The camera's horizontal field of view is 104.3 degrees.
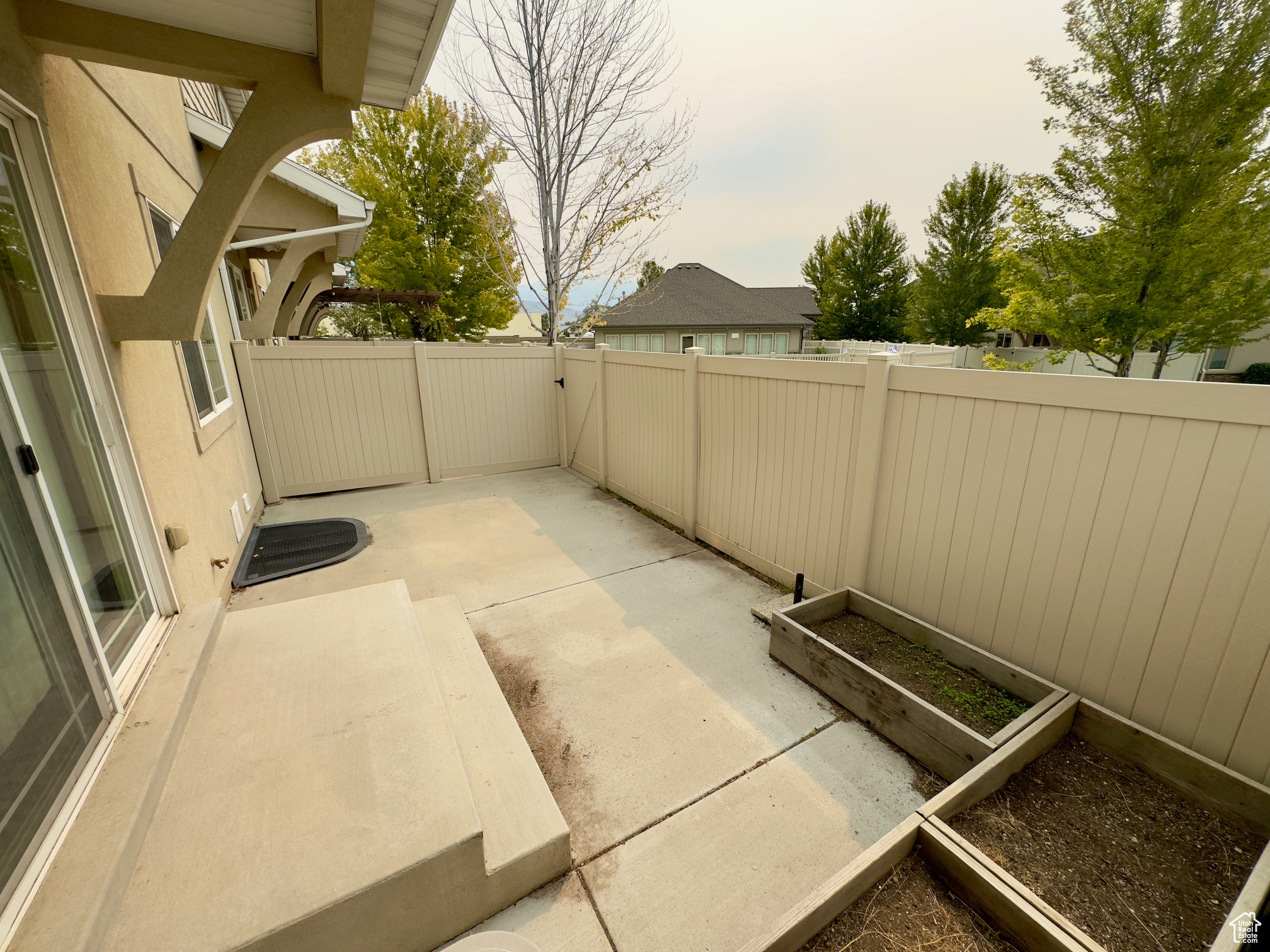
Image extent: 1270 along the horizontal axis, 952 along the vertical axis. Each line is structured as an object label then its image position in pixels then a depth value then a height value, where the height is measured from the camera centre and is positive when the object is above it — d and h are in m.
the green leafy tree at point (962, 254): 18.28 +2.85
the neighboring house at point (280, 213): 4.83 +1.27
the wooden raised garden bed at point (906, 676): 2.06 -1.66
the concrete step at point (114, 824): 1.10 -1.27
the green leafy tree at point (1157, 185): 6.97 +2.19
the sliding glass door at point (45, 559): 1.27 -0.67
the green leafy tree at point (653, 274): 29.02 +3.71
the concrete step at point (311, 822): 1.24 -1.41
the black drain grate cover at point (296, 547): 3.99 -1.84
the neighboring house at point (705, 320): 21.17 +0.57
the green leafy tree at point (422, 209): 12.12 +3.10
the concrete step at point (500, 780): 1.66 -1.68
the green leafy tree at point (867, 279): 22.83 +2.43
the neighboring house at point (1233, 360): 15.41 -0.94
